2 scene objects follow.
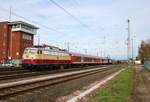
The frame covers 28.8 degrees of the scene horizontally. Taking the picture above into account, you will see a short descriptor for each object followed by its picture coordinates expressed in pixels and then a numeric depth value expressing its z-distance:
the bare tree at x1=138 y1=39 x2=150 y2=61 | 95.07
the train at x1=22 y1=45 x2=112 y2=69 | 38.31
